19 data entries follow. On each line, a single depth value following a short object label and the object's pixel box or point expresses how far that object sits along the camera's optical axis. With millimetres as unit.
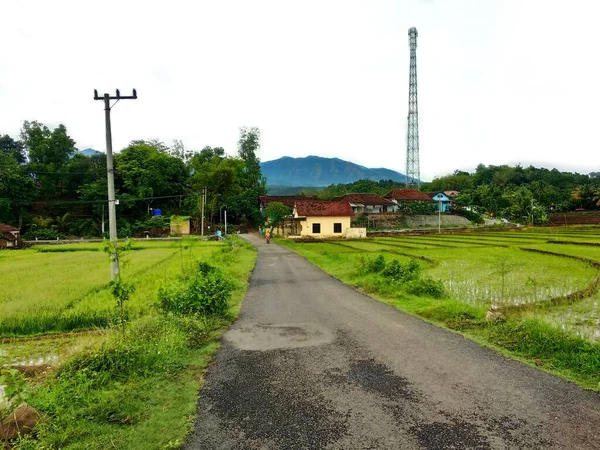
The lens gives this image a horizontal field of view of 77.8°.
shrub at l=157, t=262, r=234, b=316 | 9203
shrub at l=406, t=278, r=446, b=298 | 11452
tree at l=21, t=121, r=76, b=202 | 53469
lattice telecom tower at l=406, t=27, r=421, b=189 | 69250
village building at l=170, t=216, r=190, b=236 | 48706
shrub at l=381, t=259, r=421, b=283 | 13055
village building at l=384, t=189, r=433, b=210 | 61056
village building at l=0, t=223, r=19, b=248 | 37750
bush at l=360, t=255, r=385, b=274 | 15078
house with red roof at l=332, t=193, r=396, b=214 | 59719
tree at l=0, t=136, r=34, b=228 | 45312
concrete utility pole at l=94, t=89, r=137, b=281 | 13320
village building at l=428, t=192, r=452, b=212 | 60438
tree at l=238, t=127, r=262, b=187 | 72750
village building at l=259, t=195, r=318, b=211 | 64938
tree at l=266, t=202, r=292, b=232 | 48594
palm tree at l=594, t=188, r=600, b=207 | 55078
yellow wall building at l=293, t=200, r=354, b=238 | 42094
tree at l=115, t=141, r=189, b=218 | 52178
